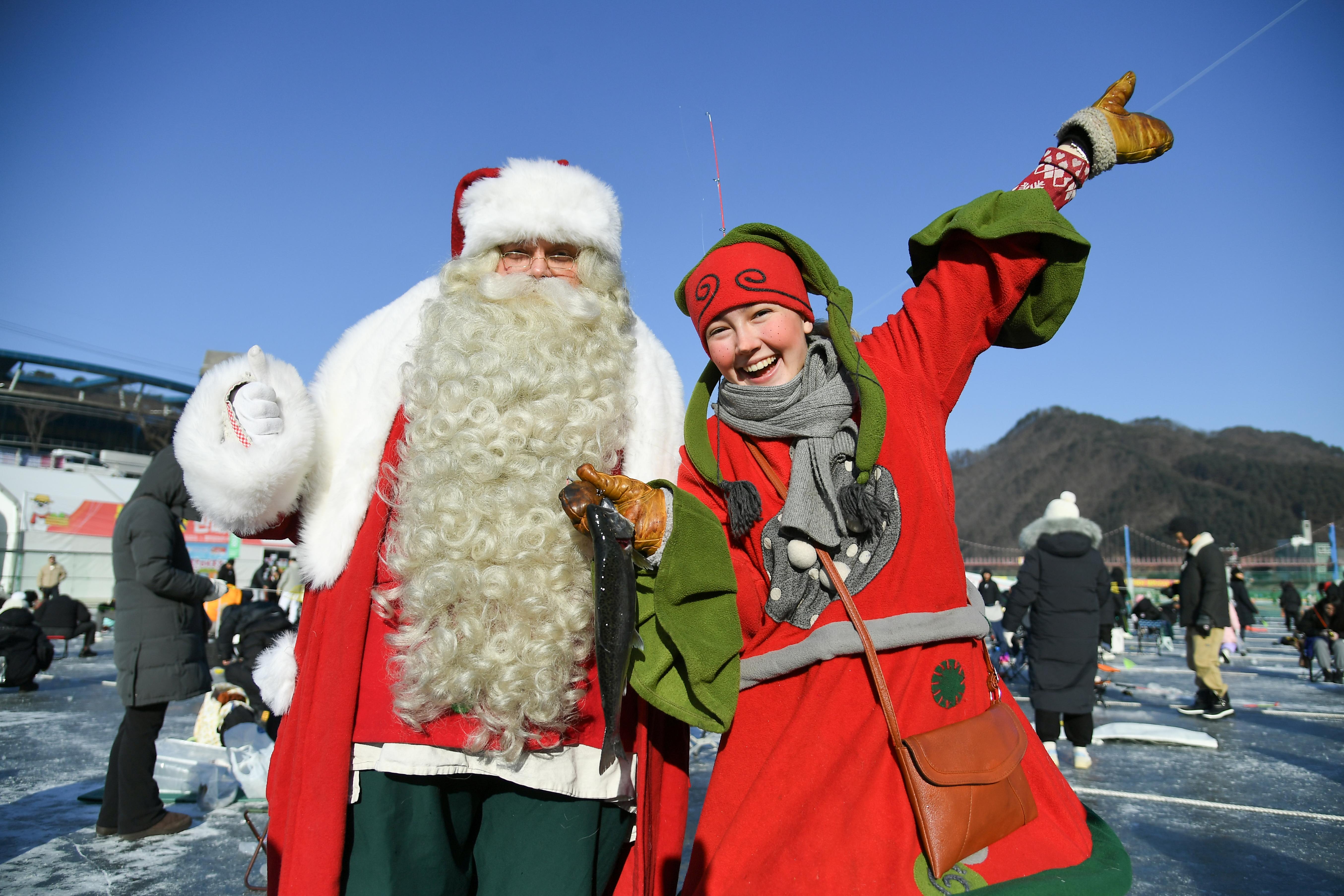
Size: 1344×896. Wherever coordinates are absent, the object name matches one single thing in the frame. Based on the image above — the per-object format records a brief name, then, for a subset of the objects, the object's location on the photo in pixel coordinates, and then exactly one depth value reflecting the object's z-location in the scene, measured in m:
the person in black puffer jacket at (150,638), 3.61
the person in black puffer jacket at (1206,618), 6.80
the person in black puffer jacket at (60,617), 10.42
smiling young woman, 1.41
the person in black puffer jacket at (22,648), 7.42
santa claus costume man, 1.65
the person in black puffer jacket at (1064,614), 5.06
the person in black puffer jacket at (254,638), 5.46
